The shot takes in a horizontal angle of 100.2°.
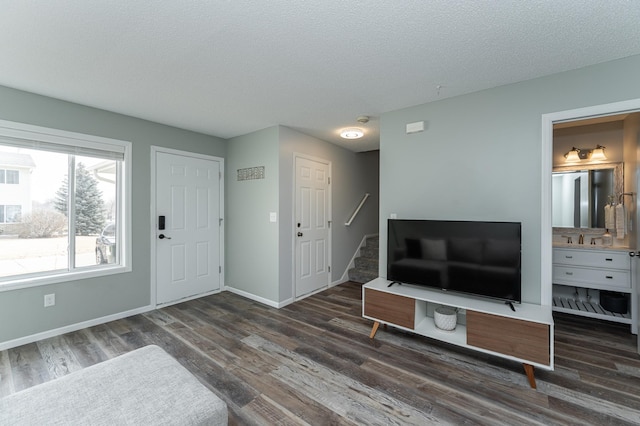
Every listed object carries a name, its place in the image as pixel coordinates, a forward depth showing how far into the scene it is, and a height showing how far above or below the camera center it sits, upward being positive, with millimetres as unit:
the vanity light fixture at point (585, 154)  3312 +737
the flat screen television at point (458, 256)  2242 -403
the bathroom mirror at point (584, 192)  3271 +259
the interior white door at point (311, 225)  3953 -201
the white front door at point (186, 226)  3607 -199
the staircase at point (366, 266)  4738 -967
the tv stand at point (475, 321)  1958 -926
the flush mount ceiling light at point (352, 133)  3777 +1147
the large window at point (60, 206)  2604 +79
